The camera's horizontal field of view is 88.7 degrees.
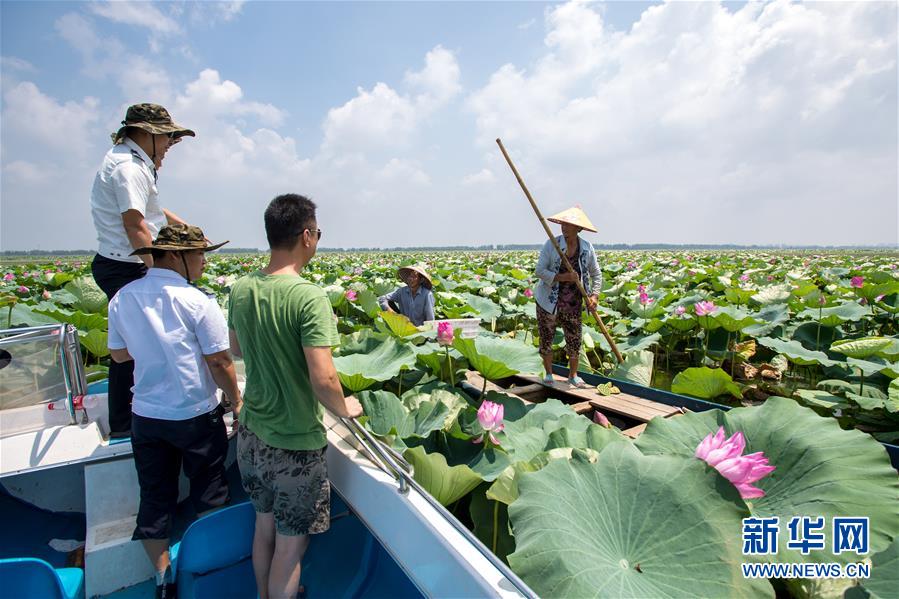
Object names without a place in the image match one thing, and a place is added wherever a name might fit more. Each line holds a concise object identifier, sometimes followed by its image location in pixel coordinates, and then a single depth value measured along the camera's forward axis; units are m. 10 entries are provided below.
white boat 1.19
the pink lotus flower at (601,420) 2.05
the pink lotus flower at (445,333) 2.28
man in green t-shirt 1.34
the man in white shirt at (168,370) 1.57
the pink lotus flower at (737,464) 1.09
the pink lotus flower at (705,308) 3.89
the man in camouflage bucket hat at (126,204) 1.95
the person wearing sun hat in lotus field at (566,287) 3.45
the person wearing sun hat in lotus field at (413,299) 3.79
